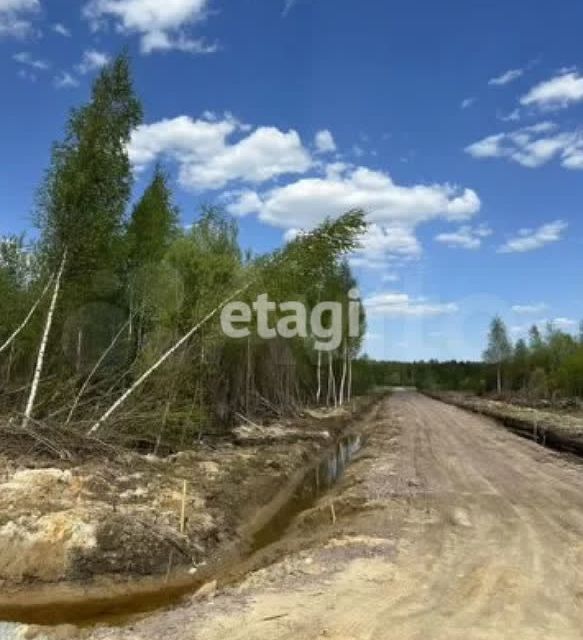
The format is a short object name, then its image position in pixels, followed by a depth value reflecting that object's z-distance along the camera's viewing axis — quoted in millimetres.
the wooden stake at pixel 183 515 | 10477
